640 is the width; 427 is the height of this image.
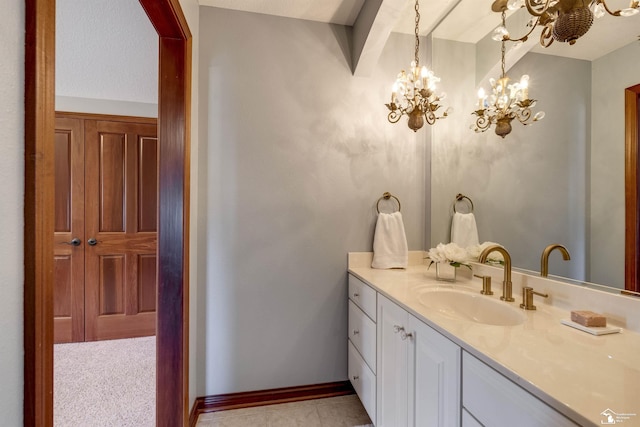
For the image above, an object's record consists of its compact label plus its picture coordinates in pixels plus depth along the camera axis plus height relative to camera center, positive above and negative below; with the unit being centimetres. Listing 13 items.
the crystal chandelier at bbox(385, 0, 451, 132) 146 +65
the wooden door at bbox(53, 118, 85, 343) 253 -16
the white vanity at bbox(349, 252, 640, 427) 59 -39
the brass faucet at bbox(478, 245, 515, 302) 119 -27
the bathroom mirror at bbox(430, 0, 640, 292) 99 +26
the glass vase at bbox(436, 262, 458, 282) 158 -35
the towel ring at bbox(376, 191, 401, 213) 194 +11
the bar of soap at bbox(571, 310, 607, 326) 90 -35
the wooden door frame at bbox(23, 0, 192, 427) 50 +0
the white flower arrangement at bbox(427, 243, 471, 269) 152 -24
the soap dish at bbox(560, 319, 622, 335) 87 -38
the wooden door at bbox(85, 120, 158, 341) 259 -17
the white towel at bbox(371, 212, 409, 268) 186 -22
